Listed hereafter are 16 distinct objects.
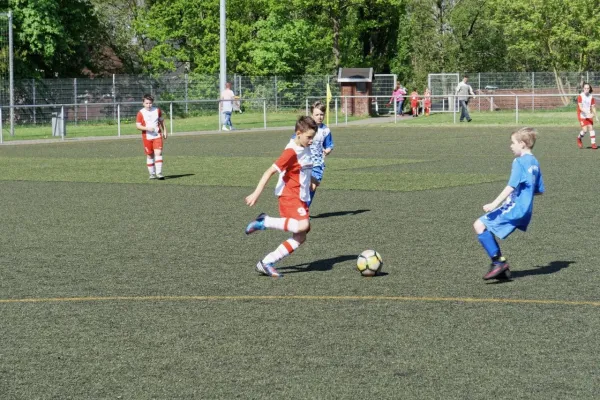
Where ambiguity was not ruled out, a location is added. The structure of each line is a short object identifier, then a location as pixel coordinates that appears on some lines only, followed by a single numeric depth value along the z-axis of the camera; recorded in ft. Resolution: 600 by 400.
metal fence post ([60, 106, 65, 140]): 131.03
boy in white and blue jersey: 48.42
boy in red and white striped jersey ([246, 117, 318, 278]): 33.86
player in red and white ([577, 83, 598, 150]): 95.35
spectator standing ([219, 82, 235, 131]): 142.92
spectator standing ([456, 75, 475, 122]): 152.53
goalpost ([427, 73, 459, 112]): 203.72
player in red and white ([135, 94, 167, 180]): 72.38
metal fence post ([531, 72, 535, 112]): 208.72
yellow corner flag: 145.03
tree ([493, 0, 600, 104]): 234.58
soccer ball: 33.76
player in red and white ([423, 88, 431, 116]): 192.59
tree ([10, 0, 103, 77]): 174.70
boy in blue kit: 31.89
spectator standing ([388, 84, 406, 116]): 183.07
